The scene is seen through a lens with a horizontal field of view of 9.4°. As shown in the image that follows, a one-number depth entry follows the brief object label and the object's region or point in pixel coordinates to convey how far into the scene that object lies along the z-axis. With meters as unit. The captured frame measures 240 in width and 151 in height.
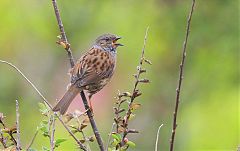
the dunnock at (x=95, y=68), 10.10
